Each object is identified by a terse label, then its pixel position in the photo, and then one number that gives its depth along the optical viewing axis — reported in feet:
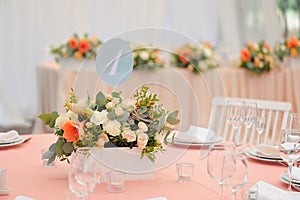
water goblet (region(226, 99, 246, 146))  8.39
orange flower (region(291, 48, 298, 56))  17.42
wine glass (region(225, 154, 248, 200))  5.17
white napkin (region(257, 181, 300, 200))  5.56
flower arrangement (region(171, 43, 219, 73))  14.55
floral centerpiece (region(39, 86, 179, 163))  6.00
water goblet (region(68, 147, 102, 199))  4.81
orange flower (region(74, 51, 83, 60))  16.71
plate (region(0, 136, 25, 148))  7.93
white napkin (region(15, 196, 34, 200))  5.47
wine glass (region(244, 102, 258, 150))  8.39
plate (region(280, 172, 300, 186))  6.18
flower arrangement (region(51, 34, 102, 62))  16.70
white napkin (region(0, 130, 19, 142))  8.09
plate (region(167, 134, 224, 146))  6.68
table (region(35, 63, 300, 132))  7.27
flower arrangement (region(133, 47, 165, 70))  12.79
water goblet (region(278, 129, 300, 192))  5.94
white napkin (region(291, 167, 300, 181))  6.23
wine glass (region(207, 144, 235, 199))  5.21
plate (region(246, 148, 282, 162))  7.37
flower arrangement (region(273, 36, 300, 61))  17.43
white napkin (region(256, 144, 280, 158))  7.46
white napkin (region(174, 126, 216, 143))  7.06
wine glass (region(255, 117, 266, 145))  8.27
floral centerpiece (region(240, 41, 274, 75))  16.89
